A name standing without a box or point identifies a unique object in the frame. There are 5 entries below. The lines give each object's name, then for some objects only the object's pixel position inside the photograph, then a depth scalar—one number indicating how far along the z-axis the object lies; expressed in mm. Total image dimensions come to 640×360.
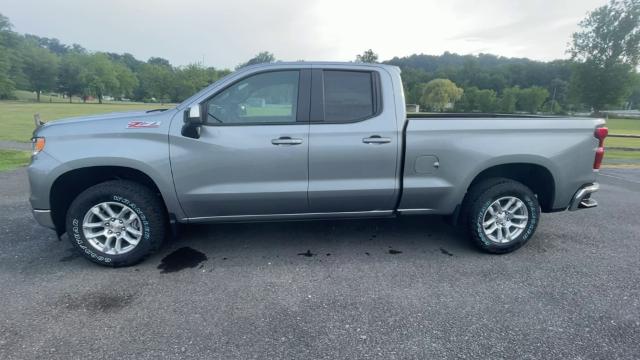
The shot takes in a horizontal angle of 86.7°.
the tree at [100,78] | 81938
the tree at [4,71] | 59938
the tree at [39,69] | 79250
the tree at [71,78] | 84500
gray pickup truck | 3137
